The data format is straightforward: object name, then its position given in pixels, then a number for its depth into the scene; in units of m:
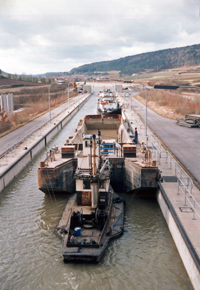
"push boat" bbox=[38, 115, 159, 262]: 15.56
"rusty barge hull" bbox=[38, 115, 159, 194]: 21.92
